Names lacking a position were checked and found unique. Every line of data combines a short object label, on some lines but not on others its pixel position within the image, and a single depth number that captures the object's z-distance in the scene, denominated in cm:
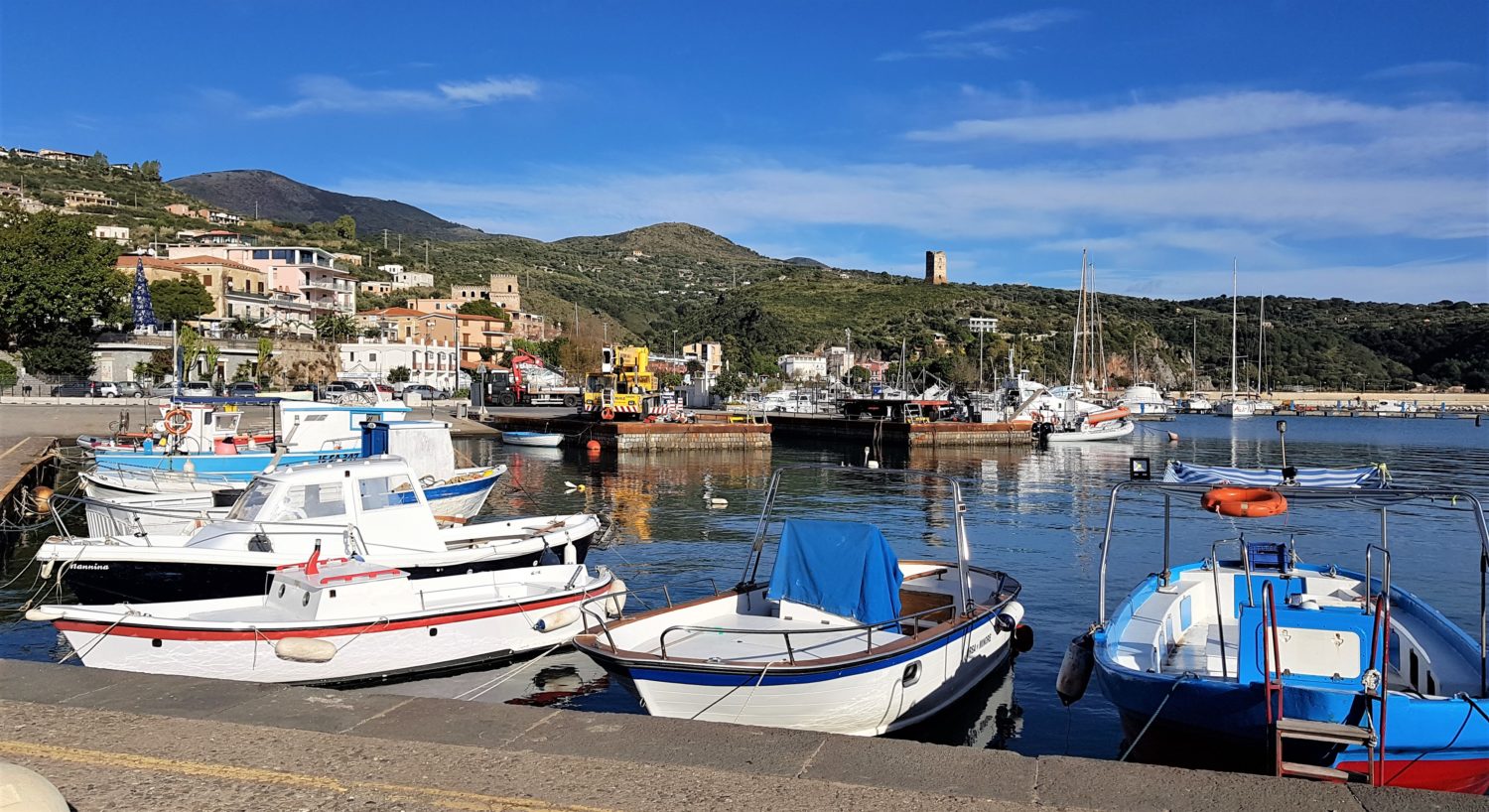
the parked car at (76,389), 6216
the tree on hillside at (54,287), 6481
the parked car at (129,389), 6222
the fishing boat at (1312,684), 816
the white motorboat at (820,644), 977
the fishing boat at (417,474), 2322
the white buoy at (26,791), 383
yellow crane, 5722
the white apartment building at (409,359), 8574
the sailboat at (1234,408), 11772
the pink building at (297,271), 9756
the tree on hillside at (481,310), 11631
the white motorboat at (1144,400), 10812
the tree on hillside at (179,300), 7806
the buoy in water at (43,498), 2525
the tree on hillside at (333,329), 8719
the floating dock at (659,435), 5366
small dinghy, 5275
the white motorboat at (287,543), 1355
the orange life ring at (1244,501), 973
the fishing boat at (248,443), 2575
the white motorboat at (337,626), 1155
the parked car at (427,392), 7731
